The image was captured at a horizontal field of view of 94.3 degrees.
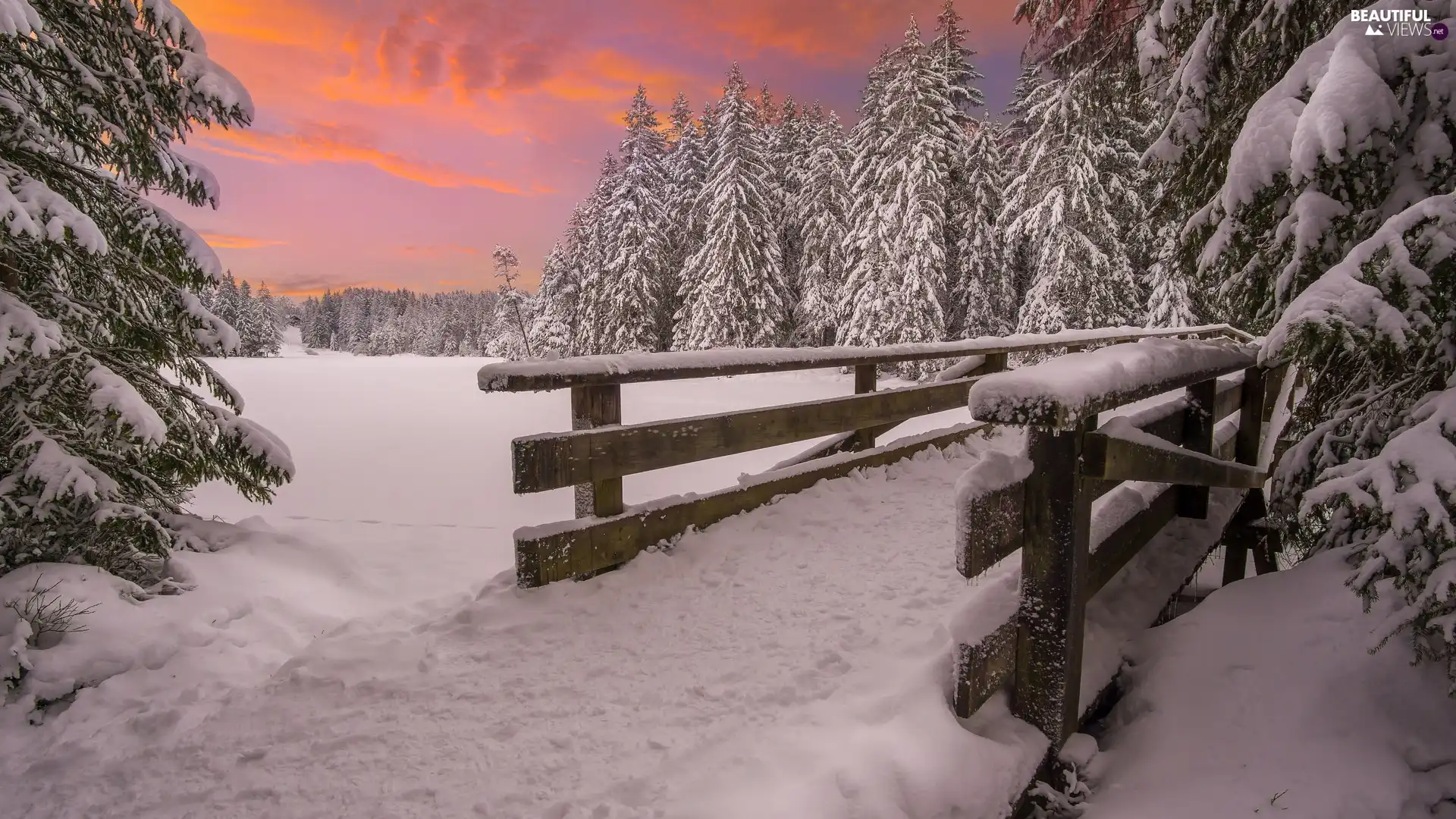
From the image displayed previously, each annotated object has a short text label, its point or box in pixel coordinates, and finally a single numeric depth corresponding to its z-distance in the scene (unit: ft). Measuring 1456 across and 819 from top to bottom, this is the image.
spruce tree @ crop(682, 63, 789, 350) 89.40
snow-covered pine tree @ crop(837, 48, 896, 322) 80.53
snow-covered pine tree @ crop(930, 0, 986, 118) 82.23
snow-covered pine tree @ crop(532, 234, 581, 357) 128.67
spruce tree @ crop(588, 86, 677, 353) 99.55
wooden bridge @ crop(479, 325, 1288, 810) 7.87
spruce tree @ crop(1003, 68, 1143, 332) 72.69
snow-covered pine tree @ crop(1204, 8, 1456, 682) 8.42
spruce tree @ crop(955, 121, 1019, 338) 83.82
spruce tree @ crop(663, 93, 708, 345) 108.27
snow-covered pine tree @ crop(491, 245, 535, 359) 172.88
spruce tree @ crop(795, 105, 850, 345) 93.71
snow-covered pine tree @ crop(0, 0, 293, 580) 11.80
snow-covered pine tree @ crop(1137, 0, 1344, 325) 13.41
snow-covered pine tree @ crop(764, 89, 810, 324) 105.50
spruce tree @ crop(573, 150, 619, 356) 106.11
